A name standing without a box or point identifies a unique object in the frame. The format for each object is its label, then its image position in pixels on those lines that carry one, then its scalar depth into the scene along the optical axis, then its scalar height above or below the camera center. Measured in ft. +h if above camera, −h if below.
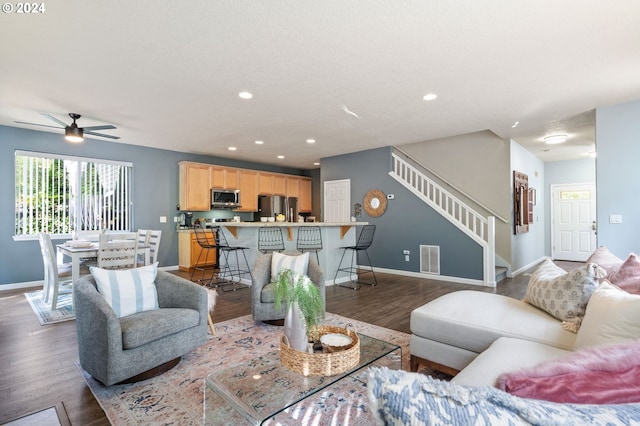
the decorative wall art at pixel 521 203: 20.34 +0.82
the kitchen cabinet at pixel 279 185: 29.84 +3.03
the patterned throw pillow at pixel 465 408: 1.73 -1.09
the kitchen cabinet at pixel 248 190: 27.25 +2.37
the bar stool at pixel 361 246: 18.48 -1.74
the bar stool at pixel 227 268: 18.20 -3.04
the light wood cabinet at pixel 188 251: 23.08 -2.49
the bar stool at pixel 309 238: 18.13 -1.25
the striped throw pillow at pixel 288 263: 11.47 -1.70
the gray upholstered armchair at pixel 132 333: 6.79 -2.69
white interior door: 25.40 +1.30
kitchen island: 17.49 -1.22
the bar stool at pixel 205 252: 23.11 -2.63
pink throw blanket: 2.29 -1.30
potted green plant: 6.02 -1.75
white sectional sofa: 5.30 -2.39
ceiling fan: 14.94 +4.14
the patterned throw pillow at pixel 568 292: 6.42 -1.65
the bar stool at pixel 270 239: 17.46 -1.26
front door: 26.35 -0.61
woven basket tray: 5.50 -2.56
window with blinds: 18.10 +1.47
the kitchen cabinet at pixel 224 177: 25.31 +3.22
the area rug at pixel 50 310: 12.19 -3.83
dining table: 12.62 -1.36
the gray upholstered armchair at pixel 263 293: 10.83 -2.63
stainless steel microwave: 25.30 +1.50
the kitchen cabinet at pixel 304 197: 32.12 +2.01
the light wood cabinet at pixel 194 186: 23.86 +2.35
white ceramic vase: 6.01 -2.12
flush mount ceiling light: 19.01 +4.63
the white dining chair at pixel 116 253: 12.92 -1.49
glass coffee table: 4.79 -2.81
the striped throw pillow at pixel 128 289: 7.93 -1.84
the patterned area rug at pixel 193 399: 6.22 -3.92
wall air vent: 20.24 -2.83
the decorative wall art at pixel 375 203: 23.14 +1.00
